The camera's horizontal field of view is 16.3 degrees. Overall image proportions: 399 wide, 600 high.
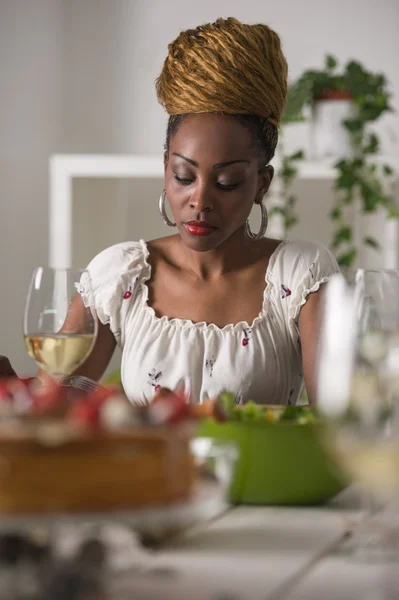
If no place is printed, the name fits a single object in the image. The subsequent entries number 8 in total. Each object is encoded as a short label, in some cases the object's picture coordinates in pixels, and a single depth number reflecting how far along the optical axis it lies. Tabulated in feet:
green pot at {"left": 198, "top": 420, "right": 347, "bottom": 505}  4.43
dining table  3.23
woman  6.43
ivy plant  10.05
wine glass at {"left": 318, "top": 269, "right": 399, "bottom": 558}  3.32
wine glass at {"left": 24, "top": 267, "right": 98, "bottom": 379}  4.96
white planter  10.13
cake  2.99
